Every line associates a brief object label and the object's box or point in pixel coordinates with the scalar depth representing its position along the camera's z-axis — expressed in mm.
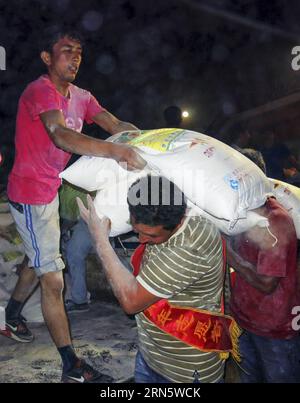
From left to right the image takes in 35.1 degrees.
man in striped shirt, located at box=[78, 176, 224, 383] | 1816
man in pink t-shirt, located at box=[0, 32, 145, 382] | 2865
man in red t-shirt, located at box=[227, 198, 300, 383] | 2203
